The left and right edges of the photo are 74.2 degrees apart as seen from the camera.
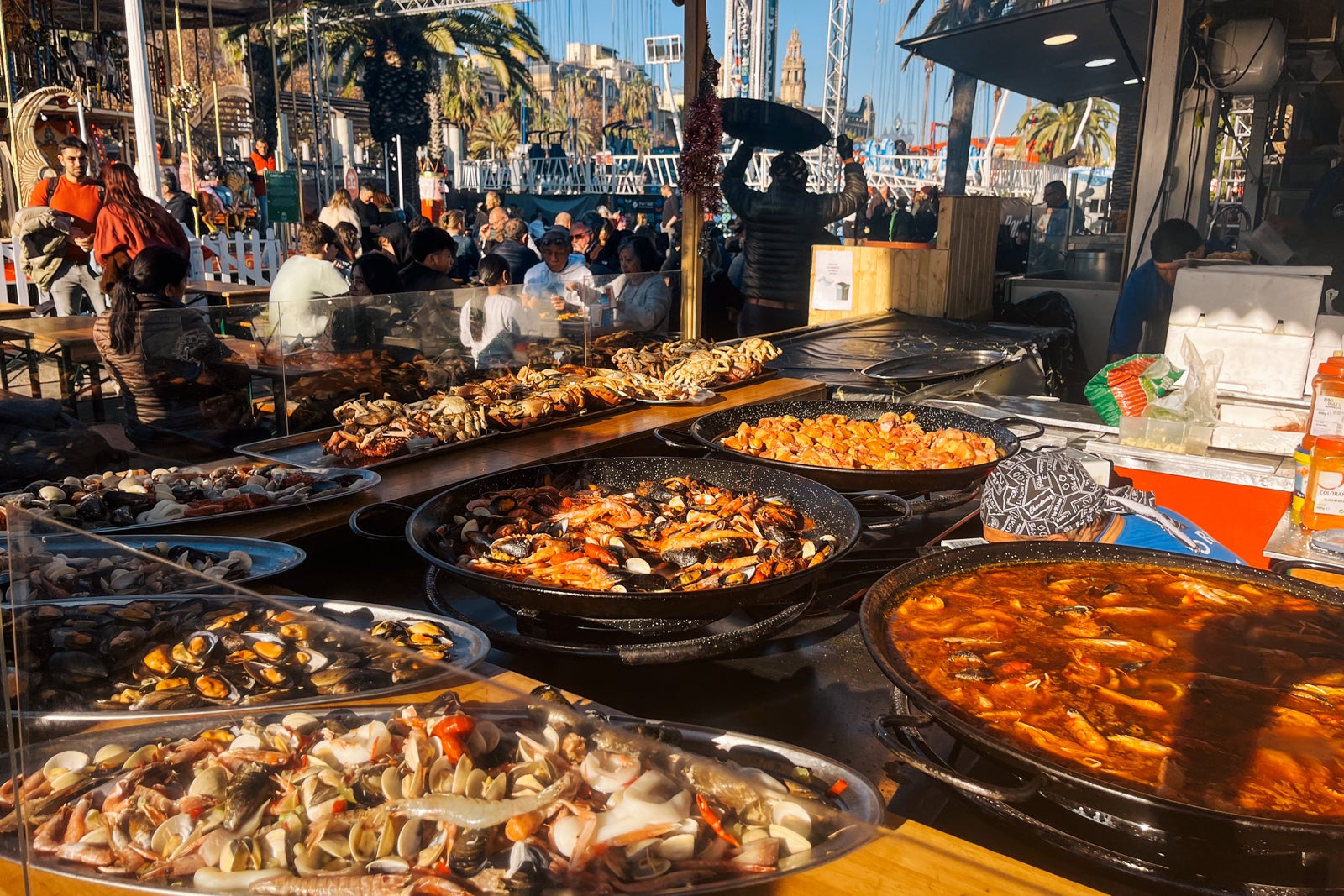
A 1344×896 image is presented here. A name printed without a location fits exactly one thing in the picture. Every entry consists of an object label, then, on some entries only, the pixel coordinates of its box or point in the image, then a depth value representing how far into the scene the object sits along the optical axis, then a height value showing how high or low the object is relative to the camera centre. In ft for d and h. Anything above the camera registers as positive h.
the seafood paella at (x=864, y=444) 9.09 -1.96
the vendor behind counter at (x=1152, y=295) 17.72 -0.60
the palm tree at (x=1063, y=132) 121.80 +18.90
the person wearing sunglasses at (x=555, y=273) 14.57 -0.36
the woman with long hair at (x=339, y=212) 31.68 +1.41
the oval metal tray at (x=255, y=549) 6.58 -2.27
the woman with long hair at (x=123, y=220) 21.17 +0.65
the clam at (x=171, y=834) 3.17 -2.06
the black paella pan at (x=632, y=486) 5.56 -2.08
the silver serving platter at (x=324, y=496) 7.25 -2.21
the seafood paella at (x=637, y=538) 6.20 -2.15
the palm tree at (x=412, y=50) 67.05 +16.07
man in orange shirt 22.79 +1.04
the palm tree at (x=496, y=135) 148.36 +19.74
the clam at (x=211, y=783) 3.33 -1.98
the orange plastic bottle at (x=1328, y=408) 7.26 -1.12
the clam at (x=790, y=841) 3.17 -2.05
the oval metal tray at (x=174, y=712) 3.56 -1.86
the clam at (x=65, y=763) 3.47 -1.99
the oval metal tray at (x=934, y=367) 13.38 -1.65
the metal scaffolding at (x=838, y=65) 91.50 +20.74
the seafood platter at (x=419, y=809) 2.99 -1.97
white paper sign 23.77 -0.60
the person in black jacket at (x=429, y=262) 18.54 -0.19
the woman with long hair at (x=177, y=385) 11.73 -1.79
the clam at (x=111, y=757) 3.51 -1.98
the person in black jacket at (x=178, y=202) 32.99 +1.72
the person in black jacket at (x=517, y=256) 24.90 -0.05
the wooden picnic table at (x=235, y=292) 26.20 -1.24
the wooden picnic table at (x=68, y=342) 11.93 -1.27
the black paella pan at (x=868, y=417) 8.29 -1.95
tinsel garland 16.60 +2.04
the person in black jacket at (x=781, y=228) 23.97 +0.81
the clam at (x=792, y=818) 3.25 -2.01
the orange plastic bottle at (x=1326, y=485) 6.96 -1.70
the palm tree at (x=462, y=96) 108.06 +20.75
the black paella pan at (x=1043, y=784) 3.36 -2.11
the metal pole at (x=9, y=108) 27.25 +4.37
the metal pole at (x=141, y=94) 28.96 +5.10
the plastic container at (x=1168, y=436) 9.64 -1.84
